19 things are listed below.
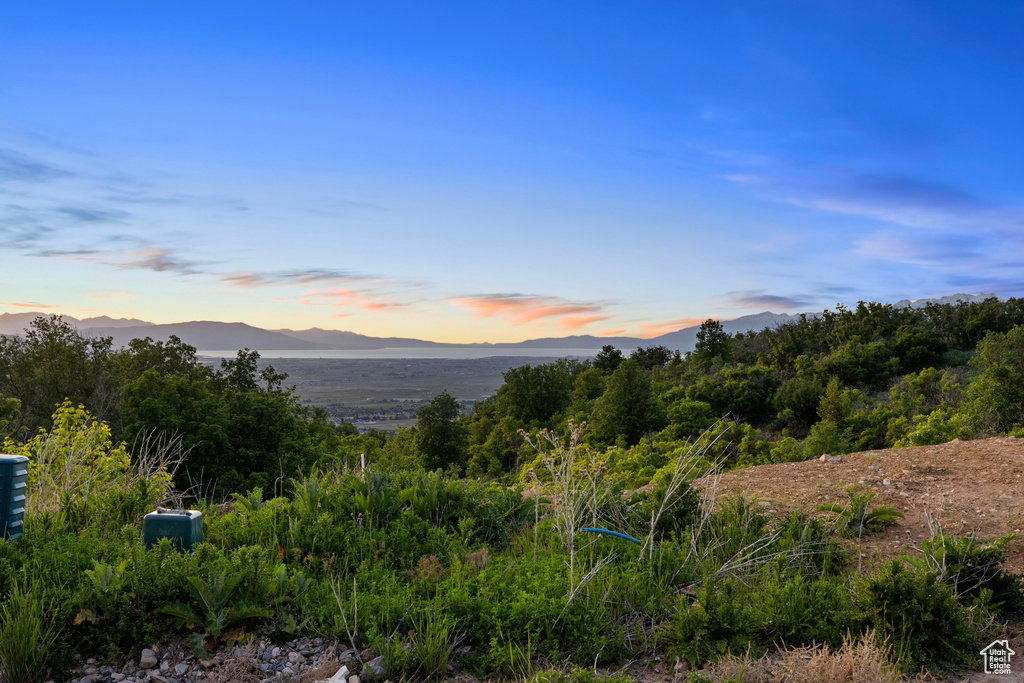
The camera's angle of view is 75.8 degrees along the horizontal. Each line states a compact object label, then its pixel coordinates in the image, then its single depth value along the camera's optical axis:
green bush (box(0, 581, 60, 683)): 3.45
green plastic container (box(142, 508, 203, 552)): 4.68
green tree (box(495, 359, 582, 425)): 43.09
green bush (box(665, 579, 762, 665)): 3.78
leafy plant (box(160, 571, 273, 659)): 3.82
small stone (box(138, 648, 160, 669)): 3.64
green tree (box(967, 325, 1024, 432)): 13.67
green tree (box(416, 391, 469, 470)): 40.59
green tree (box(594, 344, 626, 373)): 48.31
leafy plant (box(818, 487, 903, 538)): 5.92
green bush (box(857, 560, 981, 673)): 3.83
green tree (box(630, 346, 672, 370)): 52.05
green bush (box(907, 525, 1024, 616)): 4.49
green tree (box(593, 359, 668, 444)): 26.02
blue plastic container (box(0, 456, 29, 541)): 4.89
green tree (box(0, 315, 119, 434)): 31.21
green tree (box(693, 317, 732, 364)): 38.44
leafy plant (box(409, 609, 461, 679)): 3.59
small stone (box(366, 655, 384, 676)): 3.54
